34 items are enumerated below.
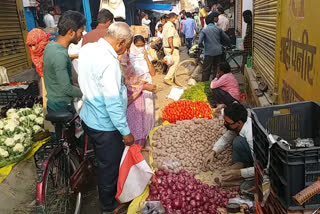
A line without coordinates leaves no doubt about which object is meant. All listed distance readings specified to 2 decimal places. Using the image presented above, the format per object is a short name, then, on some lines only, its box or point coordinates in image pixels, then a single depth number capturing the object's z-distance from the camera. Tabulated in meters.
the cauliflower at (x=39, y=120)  5.06
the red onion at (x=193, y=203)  3.38
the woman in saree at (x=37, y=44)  4.34
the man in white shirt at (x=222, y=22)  12.12
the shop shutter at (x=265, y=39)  5.31
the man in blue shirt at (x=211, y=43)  8.87
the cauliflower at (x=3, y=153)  4.12
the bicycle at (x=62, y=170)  3.25
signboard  2.84
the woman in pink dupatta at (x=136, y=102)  4.62
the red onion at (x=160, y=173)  4.02
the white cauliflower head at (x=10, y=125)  4.54
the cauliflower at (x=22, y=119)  4.99
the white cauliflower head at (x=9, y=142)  4.22
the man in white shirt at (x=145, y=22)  19.08
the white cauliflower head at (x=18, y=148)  4.23
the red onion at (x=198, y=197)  3.42
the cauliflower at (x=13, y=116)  5.06
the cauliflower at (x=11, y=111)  5.28
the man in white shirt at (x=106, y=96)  3.10
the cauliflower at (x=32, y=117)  5.09
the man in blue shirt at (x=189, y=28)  16.09
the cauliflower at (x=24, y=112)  5.23
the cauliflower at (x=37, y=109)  5.29
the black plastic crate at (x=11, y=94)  6.15
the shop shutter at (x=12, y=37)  9.34
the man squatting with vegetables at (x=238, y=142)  3.44
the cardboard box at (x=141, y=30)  13.05
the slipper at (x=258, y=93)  5.69
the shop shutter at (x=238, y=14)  13.40
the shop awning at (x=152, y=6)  20.58
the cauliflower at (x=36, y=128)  4.93
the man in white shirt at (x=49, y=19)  11.27
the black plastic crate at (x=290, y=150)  1.60
